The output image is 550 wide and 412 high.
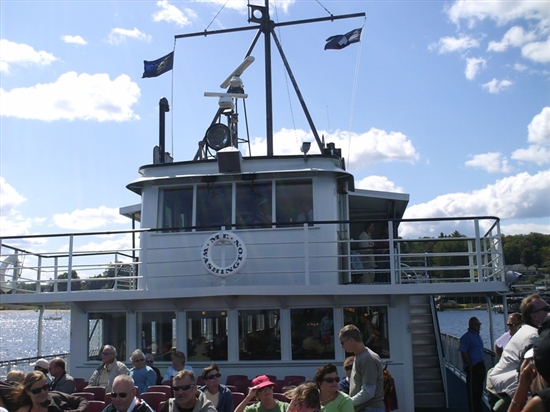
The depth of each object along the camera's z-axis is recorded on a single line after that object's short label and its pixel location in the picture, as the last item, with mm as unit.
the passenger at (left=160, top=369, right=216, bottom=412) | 5352
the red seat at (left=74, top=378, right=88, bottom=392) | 9559
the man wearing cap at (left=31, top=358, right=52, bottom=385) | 8203
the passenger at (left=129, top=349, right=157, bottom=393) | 8867
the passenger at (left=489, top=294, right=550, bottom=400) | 4770
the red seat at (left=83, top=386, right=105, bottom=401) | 8859
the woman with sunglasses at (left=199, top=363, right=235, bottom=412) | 6827
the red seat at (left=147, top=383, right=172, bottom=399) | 8516
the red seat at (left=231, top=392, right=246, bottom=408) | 7914
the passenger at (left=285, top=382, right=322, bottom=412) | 4766
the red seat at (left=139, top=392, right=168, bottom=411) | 8047
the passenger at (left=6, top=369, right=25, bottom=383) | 6379
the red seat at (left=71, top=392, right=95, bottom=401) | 8109
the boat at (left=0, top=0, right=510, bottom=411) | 10109
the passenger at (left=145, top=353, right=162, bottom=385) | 9992
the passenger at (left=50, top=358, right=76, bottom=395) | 7812
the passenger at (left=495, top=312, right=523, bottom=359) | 7609
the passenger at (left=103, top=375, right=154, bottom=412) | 5285
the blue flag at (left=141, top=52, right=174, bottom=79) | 14586
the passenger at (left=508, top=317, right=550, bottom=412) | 3318
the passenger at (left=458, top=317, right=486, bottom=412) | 10602
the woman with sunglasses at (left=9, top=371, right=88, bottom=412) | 5297
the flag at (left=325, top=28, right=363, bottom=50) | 13922
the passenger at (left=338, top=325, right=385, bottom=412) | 5977
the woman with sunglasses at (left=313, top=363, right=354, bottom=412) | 5328
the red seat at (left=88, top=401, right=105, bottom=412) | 7973
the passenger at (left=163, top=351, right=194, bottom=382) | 8711
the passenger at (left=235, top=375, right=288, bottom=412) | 5674
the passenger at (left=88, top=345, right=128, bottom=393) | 8641
